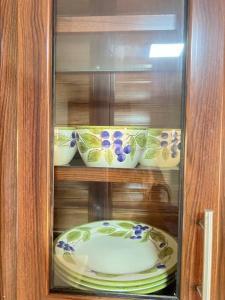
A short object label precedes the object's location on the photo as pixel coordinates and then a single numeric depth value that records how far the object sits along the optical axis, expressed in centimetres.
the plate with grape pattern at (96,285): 53
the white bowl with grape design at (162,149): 54
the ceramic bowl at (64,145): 56
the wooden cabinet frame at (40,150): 49
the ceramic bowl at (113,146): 59
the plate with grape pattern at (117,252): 55
